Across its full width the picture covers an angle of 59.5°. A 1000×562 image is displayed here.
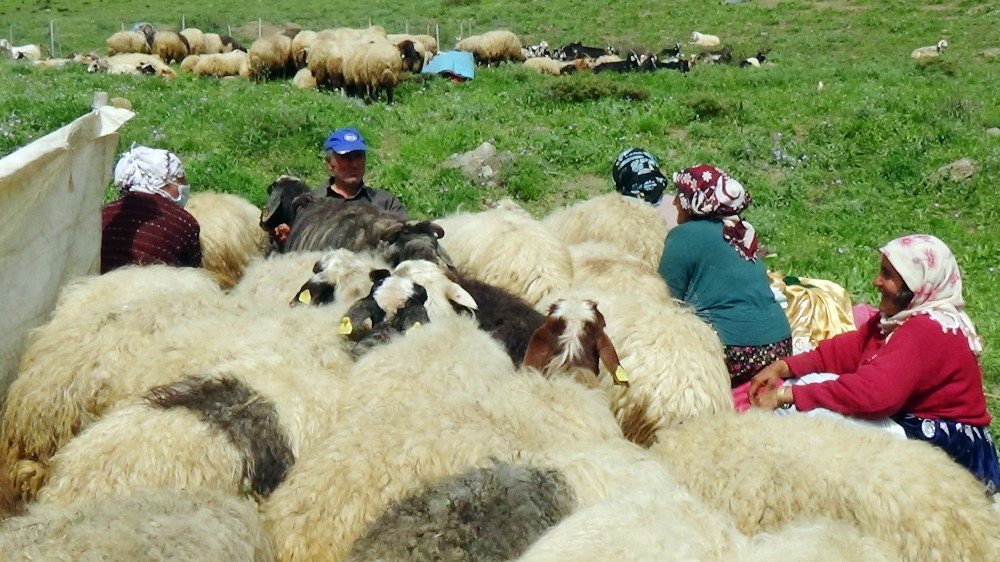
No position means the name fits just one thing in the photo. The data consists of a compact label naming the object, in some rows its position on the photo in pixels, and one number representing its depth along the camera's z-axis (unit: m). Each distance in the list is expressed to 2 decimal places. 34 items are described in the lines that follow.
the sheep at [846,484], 3.53
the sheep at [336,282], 5.39
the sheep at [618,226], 7.07
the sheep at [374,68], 17.16
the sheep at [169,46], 28.77
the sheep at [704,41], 28.42
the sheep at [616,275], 5.92
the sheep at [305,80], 19.94
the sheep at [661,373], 4.83
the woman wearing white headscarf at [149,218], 5.73
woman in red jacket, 4.32
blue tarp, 20.77
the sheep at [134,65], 21.83
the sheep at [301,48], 23.05
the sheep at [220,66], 24.45
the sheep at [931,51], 21.81
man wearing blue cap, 7.12
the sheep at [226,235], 6.88
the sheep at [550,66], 23.44
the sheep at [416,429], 3.38
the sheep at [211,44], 30.09
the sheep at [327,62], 18.56
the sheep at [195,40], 30.11
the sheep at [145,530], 2.82
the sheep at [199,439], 3.53
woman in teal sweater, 5.57
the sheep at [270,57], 22.64
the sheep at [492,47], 28.28
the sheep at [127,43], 29.05
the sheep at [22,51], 26.16
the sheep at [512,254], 6.30
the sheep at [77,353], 4.23
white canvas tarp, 4.36
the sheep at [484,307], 5.15
